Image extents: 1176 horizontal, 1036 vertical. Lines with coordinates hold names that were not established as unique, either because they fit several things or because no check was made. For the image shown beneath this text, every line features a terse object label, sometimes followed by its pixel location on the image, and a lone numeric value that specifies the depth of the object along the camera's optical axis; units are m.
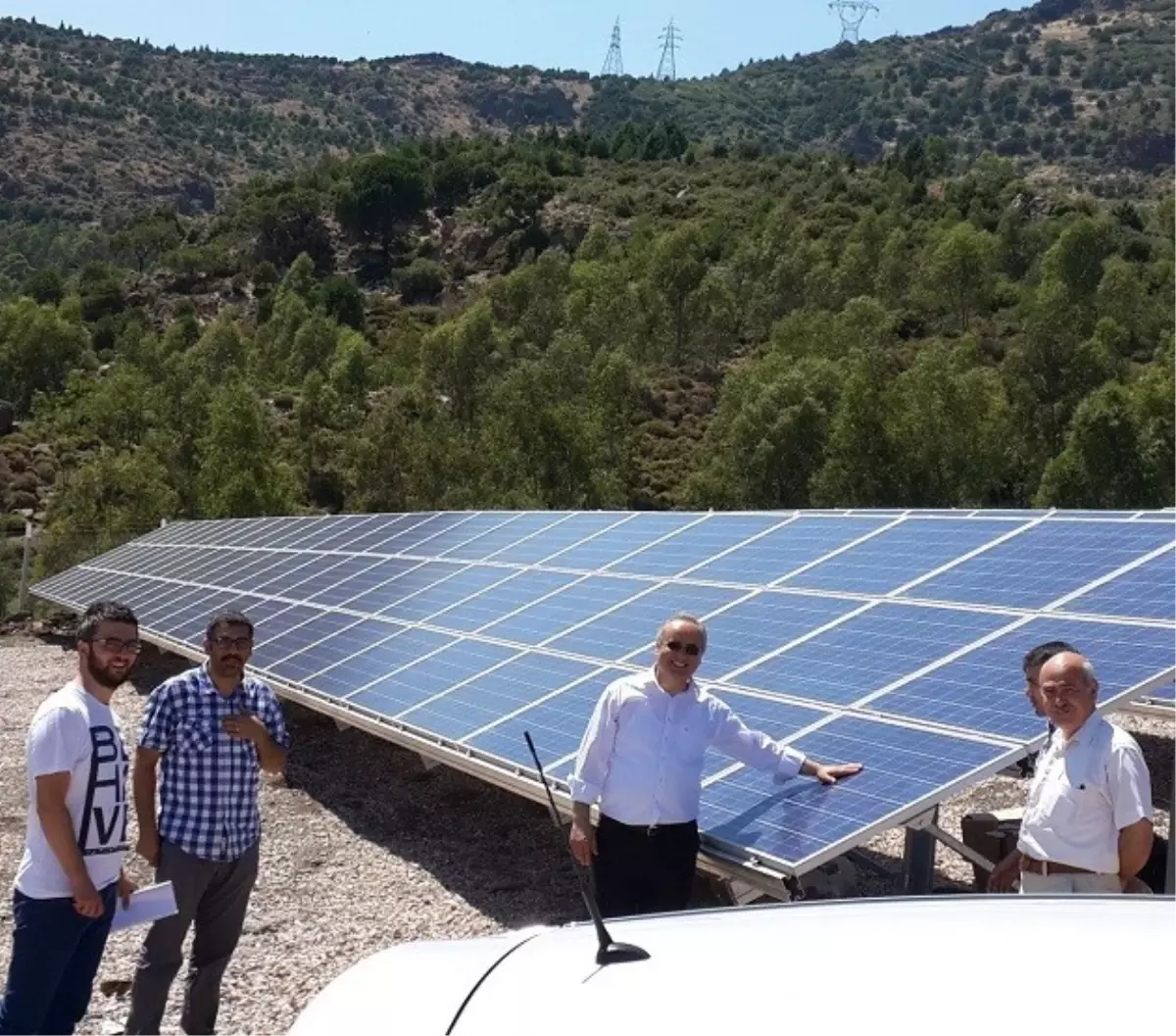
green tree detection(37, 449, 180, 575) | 40.41
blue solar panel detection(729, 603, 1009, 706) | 9.19
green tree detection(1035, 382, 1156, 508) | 37.28
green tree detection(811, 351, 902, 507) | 41.53
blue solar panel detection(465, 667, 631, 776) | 9.86
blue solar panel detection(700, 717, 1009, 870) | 7.10
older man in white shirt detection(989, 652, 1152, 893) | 5.99
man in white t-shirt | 6.12
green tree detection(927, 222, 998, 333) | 75.00
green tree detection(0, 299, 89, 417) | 86.00
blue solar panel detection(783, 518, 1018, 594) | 11.07
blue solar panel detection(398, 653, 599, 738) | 11.30
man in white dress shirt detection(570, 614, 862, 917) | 6.87
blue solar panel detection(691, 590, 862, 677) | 10.52
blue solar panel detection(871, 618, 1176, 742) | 7.60
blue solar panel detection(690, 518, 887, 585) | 12.41
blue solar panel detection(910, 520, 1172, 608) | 9.59
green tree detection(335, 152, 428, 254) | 130.62
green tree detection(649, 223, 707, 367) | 78.19
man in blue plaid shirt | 6.90
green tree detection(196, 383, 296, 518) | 42.16
